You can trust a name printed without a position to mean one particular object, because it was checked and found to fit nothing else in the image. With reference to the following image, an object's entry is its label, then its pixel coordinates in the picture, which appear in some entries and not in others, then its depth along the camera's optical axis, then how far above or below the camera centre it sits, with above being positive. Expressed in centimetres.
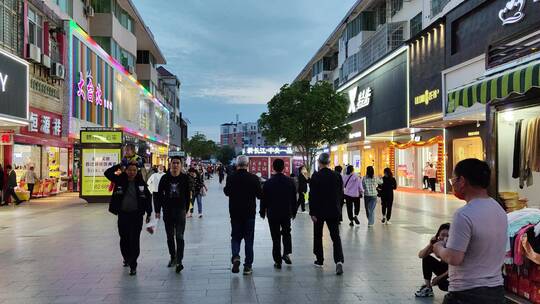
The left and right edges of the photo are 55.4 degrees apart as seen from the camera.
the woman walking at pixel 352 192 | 1338 -72
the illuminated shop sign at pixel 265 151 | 3016 +81
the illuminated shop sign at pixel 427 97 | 2411 +329
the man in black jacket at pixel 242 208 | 764 -64
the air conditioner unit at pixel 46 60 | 2012 +416
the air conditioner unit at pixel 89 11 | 3016 +911
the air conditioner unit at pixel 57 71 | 2108 +392
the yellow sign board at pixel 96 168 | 2077 -11
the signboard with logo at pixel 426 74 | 2377 +445
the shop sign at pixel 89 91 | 2419 +371
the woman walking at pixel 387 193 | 1377 -77
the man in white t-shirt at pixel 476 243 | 295 -46
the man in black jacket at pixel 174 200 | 787 -54
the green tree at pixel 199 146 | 10044 +372
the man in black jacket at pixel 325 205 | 770 -62
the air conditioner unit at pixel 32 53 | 1919 +424
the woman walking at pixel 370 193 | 1325 -76
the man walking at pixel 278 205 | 800 -63
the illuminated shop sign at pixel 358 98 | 3589 +488
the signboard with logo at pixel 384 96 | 2900 +438
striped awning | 497 +82
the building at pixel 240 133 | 15945 +1100
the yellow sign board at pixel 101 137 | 2106 +117
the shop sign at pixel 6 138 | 1905 +104
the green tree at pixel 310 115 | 2403 +236
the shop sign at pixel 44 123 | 1945 +172
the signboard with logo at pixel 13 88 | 1606 +256
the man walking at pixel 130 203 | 767 -57
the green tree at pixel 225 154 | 12781 +289
